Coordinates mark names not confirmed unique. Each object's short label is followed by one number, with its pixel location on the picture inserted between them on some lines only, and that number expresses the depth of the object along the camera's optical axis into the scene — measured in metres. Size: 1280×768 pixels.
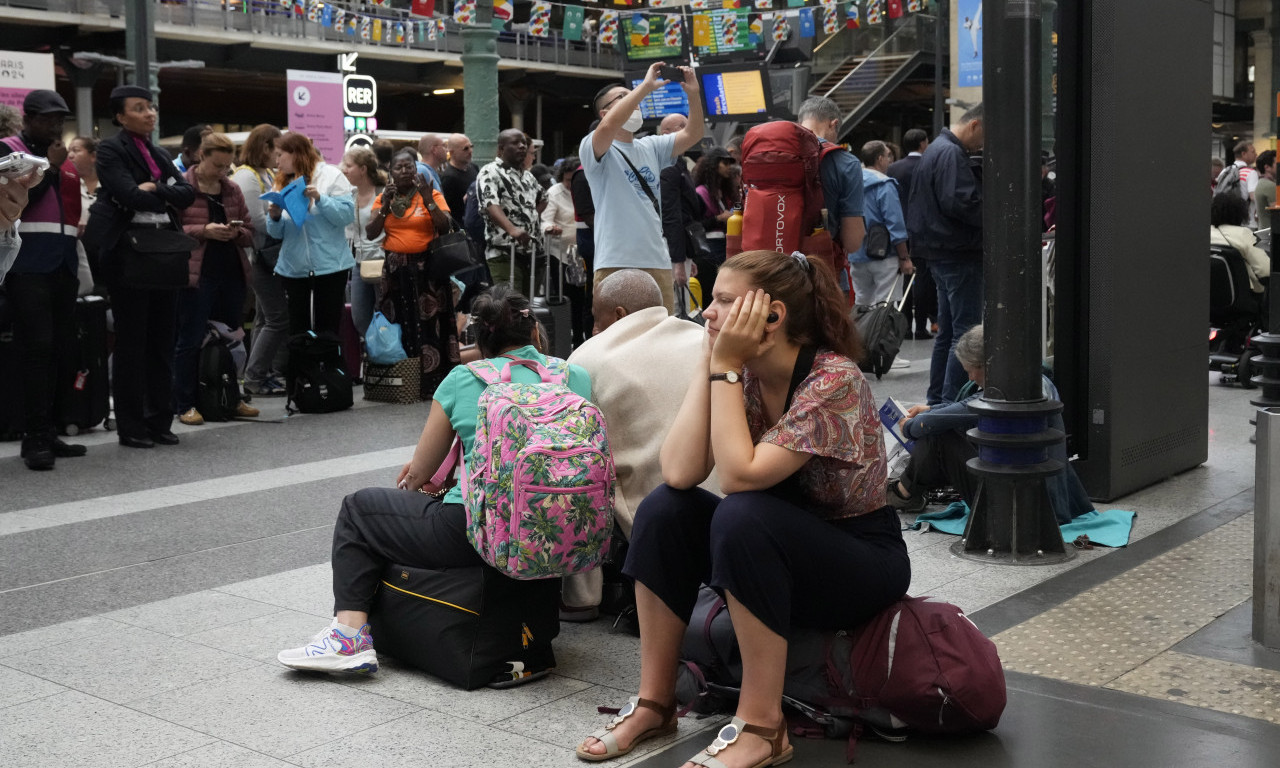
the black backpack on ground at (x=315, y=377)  9.36
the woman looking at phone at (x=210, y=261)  8.81
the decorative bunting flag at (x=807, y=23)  25.08
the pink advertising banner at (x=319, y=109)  16.59
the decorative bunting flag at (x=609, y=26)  24.02
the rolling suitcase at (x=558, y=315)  9.82
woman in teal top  3.89
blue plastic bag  9.82
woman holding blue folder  9.29
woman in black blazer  7.62
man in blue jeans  7.38
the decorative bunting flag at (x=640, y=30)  23.46
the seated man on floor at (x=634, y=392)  4.25
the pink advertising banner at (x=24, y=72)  16.19
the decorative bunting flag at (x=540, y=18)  22.16
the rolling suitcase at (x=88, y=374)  8.38
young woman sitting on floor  3.18
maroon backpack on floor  3.28
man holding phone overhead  7.41
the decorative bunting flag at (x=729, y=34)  22.78
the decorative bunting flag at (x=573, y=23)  22.86
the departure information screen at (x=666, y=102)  22.89
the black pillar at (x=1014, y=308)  5.09
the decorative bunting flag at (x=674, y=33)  22.83
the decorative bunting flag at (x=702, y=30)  22.94
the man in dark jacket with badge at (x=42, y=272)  7.23
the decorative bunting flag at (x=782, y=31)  19.98
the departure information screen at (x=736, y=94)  17.53
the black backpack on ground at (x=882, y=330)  8.73
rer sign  19.73
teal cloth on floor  5.40
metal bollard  3.92
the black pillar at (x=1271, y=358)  5.28
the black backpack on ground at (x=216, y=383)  8.98
